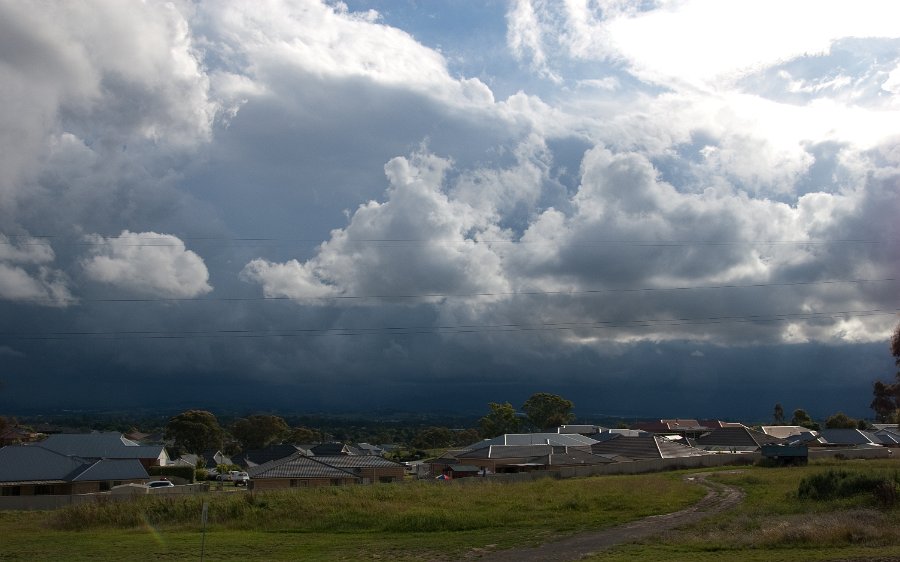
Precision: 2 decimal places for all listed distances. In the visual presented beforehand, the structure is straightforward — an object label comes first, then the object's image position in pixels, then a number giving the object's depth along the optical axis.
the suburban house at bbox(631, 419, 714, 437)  144.50
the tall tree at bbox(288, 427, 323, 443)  140.12
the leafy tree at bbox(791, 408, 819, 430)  141.12
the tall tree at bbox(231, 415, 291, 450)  131.12
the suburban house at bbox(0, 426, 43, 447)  115.50
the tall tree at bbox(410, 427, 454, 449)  153.00
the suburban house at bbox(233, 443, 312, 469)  100.94
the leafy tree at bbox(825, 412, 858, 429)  127.25
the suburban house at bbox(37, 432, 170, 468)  82.25
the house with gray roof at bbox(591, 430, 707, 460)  77.12
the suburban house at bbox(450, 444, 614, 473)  75.62
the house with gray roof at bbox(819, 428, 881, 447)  92.75
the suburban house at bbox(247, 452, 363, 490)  57.34
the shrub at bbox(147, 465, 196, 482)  78.12
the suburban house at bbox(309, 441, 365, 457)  101.47
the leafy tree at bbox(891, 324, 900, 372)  47.31
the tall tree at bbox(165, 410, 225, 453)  113.38
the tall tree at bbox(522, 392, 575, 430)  146.00
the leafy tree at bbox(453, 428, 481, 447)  154.38
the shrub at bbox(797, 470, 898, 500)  33.81
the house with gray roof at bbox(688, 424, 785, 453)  92.88
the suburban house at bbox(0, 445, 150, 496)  59.91
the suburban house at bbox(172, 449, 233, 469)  96.31
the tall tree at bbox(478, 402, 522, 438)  134.88
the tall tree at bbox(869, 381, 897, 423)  96.00
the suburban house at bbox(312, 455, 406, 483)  65.50
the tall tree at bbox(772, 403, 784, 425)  163.88
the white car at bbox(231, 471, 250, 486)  74.66
